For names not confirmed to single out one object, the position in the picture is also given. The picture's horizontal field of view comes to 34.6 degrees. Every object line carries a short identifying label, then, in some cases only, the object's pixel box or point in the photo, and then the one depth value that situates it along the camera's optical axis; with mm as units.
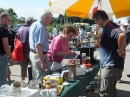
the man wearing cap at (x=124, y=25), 5548
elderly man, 3064
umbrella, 4090
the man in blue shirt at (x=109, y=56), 2973
